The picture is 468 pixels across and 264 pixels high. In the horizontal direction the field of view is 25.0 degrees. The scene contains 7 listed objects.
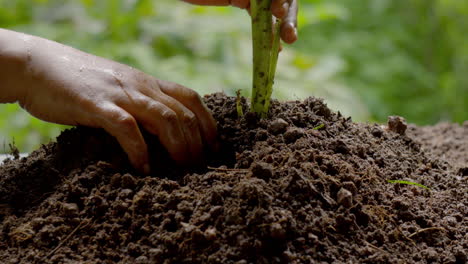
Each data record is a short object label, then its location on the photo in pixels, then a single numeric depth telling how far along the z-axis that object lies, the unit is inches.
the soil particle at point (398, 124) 36.1
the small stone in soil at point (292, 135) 32.0
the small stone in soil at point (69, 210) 30.5
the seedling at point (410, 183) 32.1
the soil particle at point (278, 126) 32.3
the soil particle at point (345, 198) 29.9
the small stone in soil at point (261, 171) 30.1
